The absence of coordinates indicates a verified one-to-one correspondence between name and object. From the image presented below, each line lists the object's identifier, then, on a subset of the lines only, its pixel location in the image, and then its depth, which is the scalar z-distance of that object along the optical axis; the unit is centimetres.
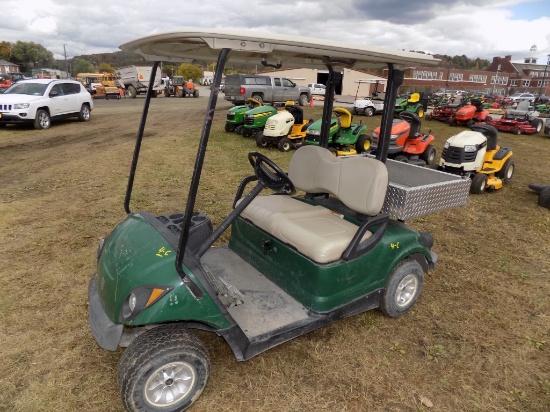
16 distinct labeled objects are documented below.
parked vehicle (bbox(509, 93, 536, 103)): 3406
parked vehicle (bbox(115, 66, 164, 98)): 2921
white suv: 1162
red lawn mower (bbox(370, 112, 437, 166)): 849
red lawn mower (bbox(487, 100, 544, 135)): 1545
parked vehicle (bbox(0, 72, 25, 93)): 3020
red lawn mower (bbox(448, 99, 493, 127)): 1600
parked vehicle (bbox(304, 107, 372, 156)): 934
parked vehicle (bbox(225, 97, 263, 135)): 1230
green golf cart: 227
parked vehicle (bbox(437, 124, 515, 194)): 693
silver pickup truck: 2066
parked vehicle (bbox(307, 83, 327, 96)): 3217
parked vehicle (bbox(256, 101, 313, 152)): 1028
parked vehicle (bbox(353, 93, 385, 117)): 2133
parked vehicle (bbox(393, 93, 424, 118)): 1541
